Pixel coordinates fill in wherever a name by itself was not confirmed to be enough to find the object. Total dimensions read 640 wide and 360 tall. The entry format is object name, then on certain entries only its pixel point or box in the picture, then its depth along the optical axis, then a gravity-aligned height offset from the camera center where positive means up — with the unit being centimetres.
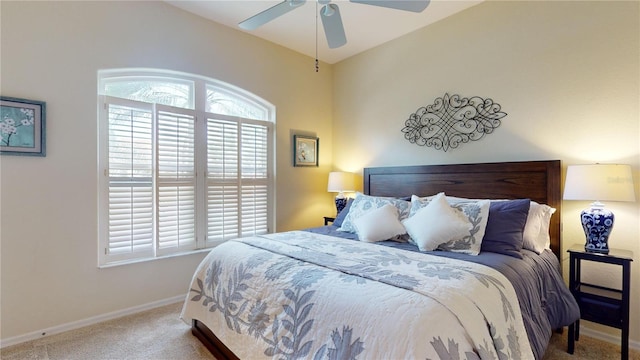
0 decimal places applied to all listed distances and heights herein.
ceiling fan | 197 +114
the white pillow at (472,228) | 214 -36
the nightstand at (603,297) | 201 -85
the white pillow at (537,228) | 229 -38
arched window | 278 +15
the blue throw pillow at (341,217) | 320 -40
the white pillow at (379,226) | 248 -39
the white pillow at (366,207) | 273 -26
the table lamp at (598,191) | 205 -9
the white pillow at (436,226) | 216 -34
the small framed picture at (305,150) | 407 +39
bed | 124 -55
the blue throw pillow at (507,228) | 212 -36
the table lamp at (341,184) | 393 -7
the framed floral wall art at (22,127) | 224 +39
